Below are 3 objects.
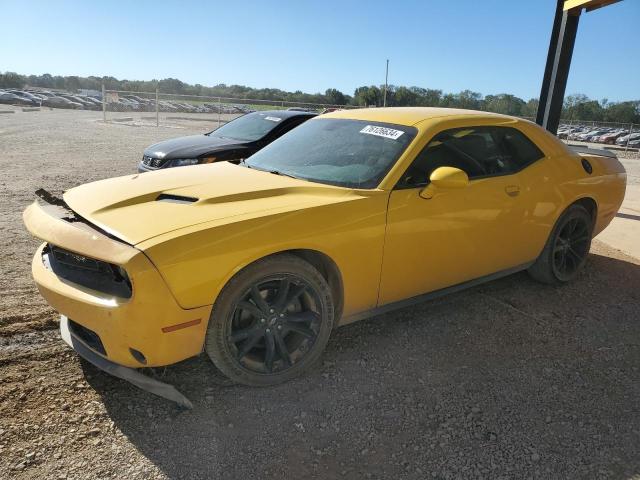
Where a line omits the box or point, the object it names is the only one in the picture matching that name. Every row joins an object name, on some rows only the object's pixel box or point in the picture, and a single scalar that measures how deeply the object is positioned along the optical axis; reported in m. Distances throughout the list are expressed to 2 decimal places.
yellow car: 2.28
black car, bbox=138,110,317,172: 6.96
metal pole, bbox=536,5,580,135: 7.32
